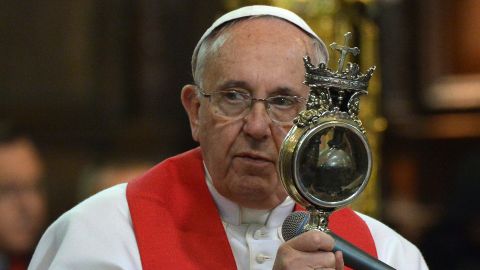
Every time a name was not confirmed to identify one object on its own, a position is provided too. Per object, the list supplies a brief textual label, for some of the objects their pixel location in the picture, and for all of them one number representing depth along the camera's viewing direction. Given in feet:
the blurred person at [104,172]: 35.73
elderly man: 20.29
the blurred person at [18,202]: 32.86
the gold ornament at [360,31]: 33.30
